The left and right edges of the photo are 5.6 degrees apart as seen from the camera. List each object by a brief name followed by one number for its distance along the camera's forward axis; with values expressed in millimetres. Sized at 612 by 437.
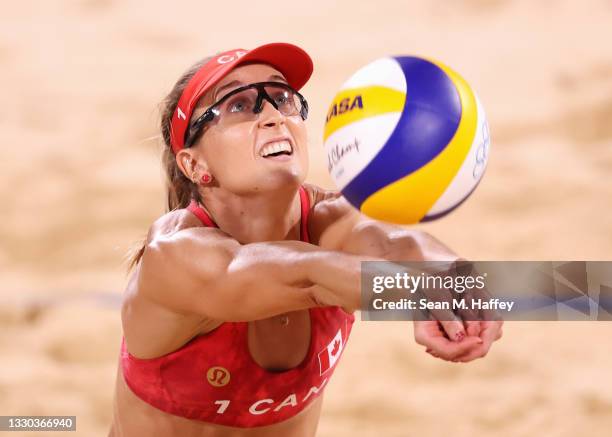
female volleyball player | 7478
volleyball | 7372
